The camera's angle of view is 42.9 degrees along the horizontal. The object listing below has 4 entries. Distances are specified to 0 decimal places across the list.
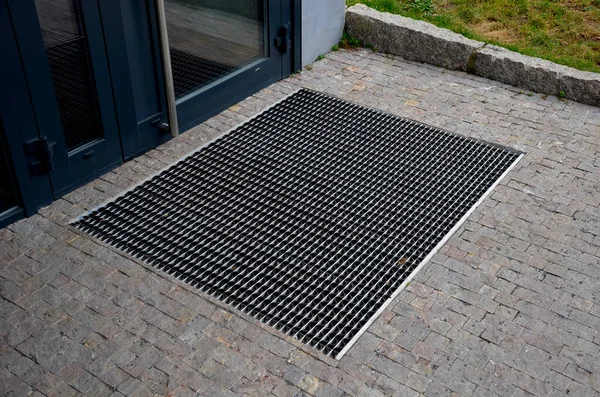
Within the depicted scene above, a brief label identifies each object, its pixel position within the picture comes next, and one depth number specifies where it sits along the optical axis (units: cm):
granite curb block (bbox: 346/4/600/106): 711
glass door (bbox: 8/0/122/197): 504
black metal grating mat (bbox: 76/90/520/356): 484
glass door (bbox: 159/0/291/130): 624
